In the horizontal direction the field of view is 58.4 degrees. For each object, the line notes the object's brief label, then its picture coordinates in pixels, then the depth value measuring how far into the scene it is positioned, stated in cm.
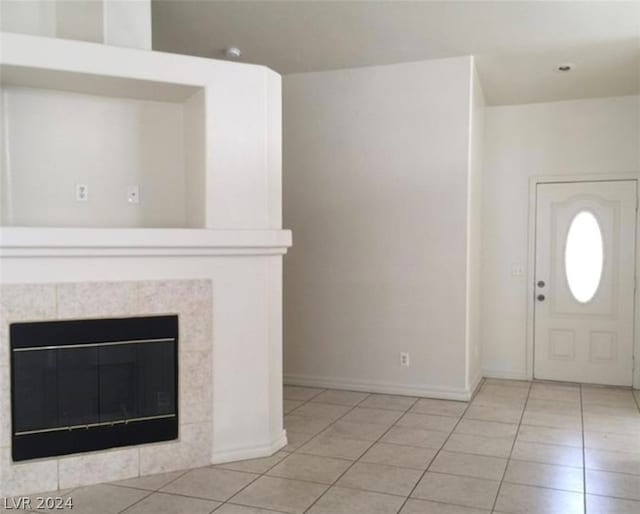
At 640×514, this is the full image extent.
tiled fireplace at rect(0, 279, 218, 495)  289
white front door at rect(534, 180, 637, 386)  530
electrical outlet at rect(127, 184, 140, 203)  345
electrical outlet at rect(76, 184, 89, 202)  334
